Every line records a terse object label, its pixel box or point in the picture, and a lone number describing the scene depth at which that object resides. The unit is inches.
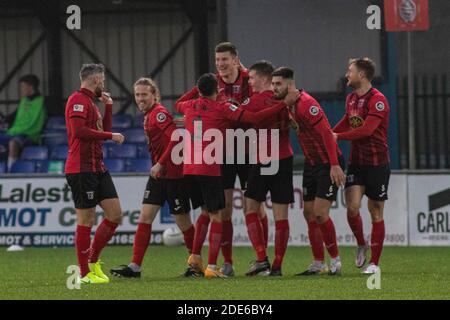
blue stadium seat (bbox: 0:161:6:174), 834.0
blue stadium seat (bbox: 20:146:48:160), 839.7
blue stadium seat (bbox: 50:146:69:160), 834.2
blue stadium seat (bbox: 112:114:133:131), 866.8
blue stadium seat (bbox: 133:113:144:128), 868.2
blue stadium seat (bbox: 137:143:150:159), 829.2
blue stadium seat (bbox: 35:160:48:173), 823.7
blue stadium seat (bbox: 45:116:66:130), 877.8
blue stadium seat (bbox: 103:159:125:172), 813.2
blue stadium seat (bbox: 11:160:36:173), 825.6
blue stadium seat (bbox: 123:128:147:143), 845.2
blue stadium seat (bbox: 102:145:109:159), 836.9
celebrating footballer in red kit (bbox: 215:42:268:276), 516.1
